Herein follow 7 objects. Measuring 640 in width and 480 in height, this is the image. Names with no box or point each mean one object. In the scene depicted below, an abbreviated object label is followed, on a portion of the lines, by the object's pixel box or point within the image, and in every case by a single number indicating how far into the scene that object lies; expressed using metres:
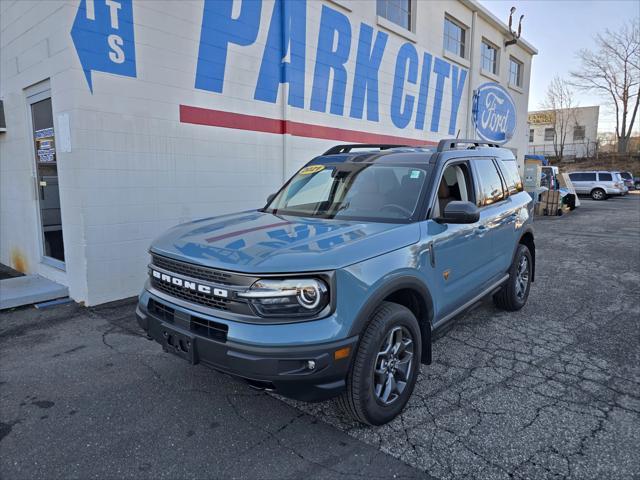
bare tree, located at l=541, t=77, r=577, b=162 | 46.16
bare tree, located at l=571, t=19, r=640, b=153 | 41.91
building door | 6.00
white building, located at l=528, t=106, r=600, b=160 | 44.78
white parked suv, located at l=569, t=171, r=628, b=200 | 26.81
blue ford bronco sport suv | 2.49
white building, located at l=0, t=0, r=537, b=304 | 5.38
